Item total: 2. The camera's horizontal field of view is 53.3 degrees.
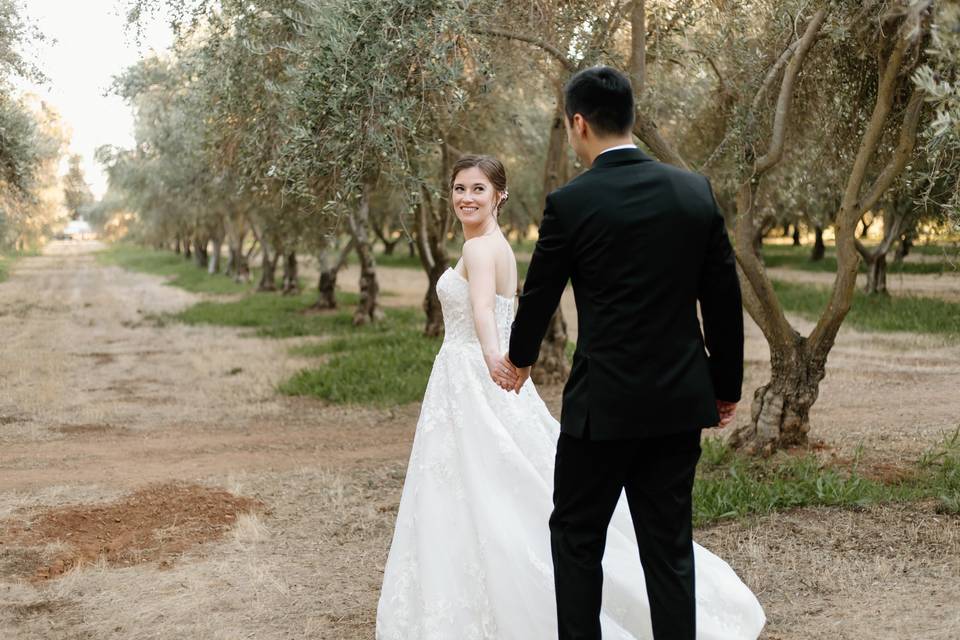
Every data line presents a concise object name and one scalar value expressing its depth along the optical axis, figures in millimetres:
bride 4328
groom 3396
